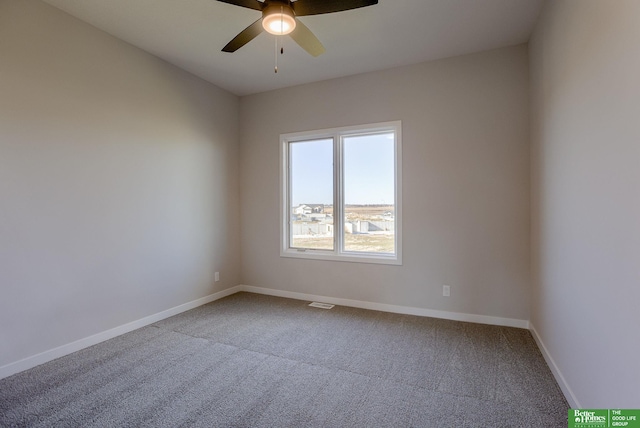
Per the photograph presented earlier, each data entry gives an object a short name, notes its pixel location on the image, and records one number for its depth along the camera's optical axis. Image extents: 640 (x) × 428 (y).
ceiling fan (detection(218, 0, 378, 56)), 1.87
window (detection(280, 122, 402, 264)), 3.71
